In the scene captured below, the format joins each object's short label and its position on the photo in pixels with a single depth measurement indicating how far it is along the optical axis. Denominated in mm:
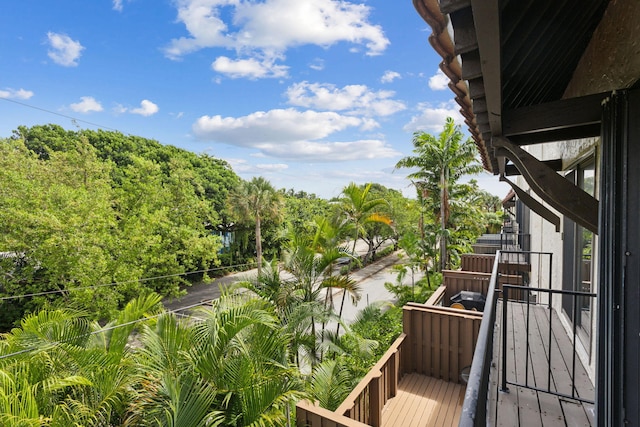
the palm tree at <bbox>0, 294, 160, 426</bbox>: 3375
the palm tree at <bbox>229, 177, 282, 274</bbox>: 18484
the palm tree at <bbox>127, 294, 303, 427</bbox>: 3334
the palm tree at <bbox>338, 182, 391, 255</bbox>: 9836
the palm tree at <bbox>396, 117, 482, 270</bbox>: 12797
